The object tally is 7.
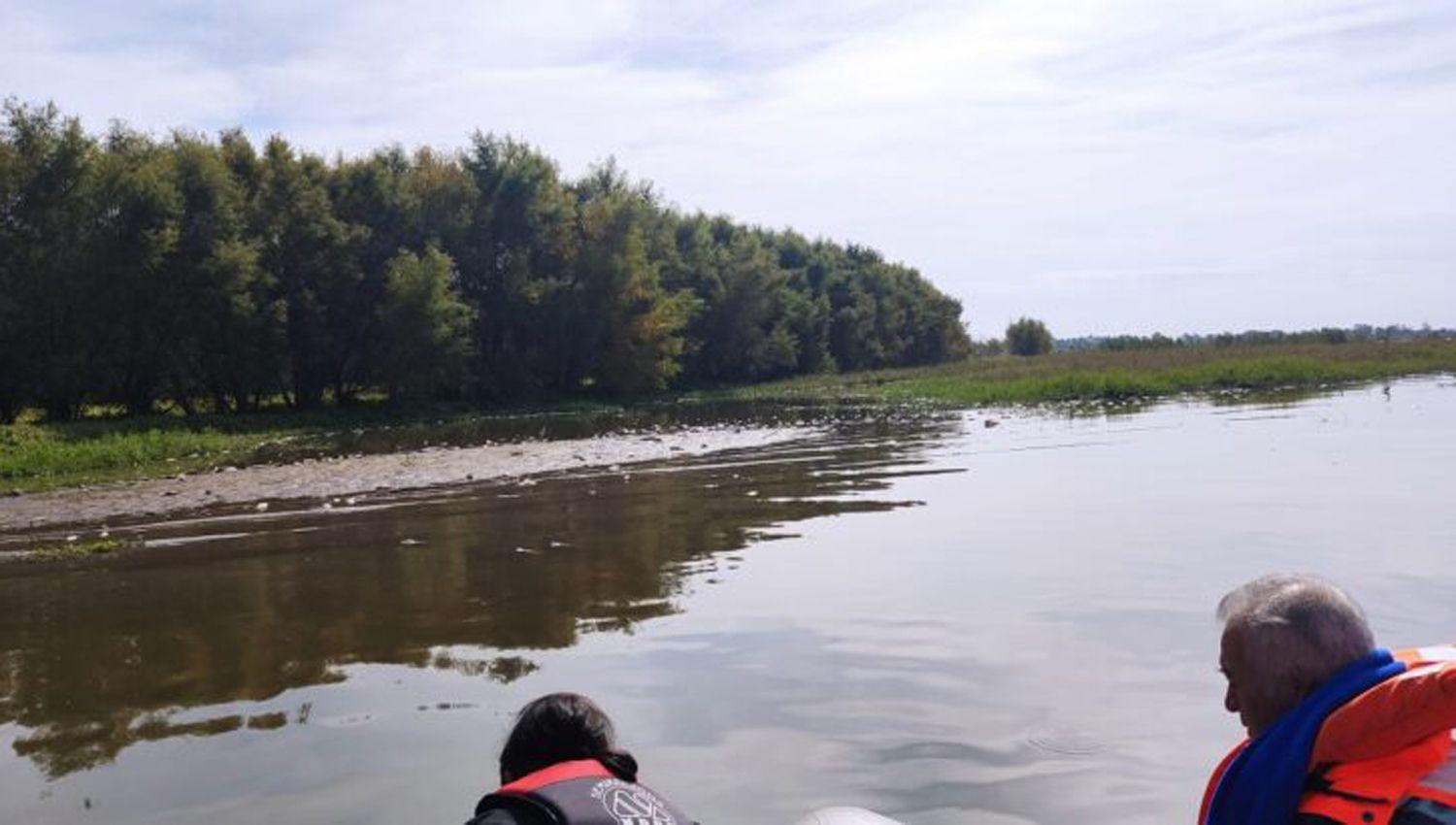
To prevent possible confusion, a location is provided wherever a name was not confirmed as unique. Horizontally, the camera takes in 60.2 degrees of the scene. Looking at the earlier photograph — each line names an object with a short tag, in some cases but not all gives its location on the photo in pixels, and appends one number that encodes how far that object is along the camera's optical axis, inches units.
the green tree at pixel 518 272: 2176.4
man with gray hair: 84.1
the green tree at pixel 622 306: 2272.4
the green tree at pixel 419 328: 1872.5
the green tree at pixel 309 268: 1812.3
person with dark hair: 107.0
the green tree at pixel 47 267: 1476.4
